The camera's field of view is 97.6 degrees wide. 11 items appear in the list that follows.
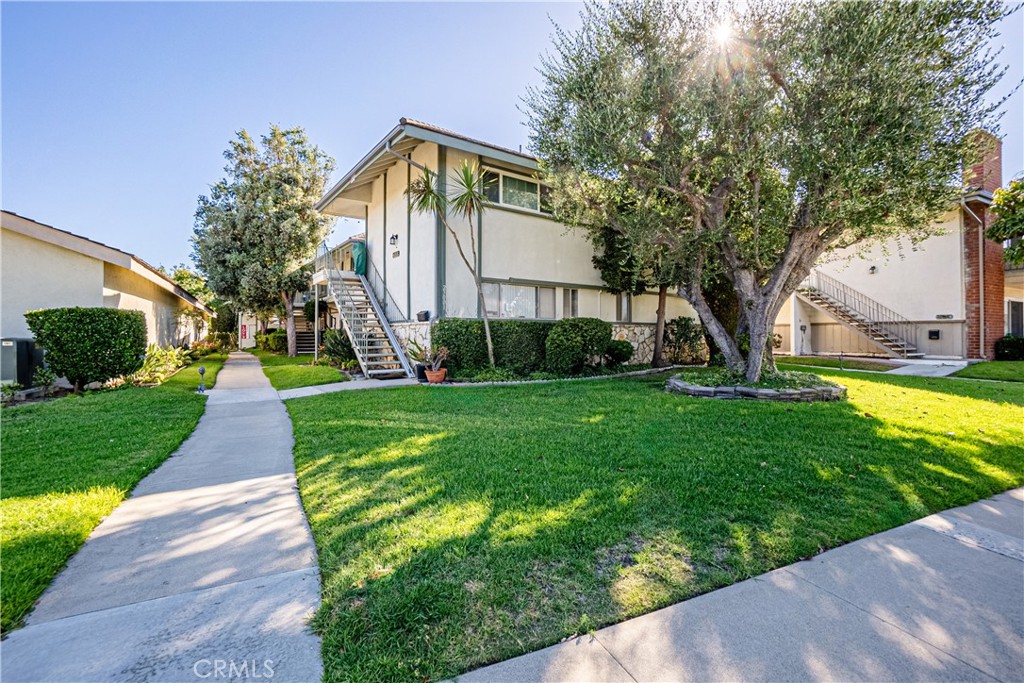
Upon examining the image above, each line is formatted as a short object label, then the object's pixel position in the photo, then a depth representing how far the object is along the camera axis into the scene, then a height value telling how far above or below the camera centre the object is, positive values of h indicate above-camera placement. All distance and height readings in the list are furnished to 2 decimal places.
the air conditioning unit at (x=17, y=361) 8.90 -0.32
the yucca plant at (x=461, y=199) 10.41 +3.45
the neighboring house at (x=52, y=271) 9.59 +1.75
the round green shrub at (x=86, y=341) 8.62 +0.08
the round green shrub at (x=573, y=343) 11.05 -0.02
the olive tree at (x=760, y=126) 6.73 +3.62
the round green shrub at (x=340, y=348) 13.70 -0.14
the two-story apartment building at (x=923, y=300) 14.86 +1.52
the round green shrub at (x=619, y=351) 12.37 -0.26
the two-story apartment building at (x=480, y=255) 11.55 +2.44
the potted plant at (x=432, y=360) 10.34 -0.43
